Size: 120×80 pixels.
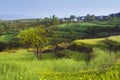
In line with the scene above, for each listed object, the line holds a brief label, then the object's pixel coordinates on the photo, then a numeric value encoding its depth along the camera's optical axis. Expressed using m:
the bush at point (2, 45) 38.94
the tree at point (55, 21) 63.61
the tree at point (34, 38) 22.86
